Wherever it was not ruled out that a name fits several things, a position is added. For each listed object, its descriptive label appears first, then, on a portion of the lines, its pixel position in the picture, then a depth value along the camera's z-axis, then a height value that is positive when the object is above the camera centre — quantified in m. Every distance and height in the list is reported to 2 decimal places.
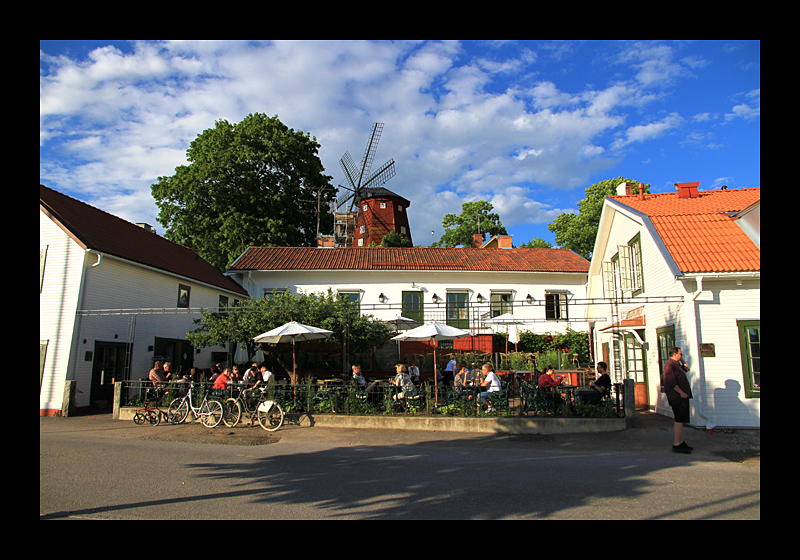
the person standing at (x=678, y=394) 9.26 -0.64
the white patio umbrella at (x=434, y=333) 12.98 +0.69
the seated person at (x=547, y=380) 12.42 -0.54
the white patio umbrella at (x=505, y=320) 18.78 +1.47
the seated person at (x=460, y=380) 12.25 -0.55
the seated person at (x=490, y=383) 12.20 -0.59
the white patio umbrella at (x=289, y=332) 13.46 +0.72
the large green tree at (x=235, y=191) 31.11 +10.61
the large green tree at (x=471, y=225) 49.53 +13.27
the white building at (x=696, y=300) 11.69 +1.49
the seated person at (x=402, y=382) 12.54 -0.59
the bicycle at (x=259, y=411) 11.84 -1.28
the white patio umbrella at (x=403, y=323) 18.92 +1.38
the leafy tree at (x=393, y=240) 46.97 +11.11
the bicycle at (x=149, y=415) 13.06 -1.48
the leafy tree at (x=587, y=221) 36.91 +10.30
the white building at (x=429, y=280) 26.58 +4.26
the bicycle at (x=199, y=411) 12.27 -1.31
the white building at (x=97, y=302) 15.48 +1.94
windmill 48.32 +16.91
